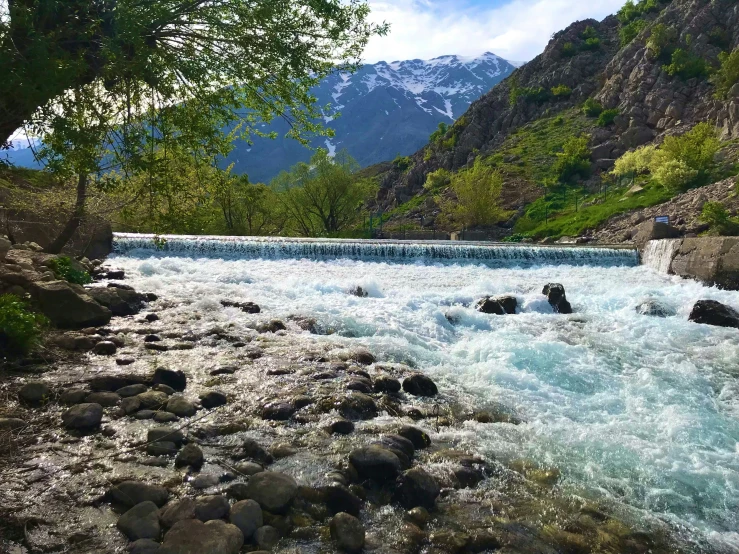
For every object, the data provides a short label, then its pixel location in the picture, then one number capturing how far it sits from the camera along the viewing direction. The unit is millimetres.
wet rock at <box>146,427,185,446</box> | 6004
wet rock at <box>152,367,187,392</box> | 7949
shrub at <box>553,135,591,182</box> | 74438
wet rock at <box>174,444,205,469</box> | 5473
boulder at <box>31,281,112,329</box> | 11344
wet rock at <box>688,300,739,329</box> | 15195
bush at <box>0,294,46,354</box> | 8414
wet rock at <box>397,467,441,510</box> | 5160
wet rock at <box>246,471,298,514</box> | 4793
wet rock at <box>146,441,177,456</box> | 5715
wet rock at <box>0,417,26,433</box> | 5863
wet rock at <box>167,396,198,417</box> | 6914
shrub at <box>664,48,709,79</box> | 78812
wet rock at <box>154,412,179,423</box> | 6652
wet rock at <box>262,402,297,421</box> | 7164
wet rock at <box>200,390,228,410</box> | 7319
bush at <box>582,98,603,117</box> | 91562
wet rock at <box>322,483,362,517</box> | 4960
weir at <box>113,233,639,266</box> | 27516
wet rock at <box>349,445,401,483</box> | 5566
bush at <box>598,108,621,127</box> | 84500
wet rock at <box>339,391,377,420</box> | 7441
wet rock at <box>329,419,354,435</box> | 6766
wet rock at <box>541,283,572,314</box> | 17094
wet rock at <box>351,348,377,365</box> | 10133
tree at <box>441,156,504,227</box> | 61375
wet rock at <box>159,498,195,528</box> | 4336
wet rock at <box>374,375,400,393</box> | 8531
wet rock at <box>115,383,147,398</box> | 7348
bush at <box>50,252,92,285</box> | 15312
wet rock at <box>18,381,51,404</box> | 6859
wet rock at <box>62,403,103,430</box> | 6227
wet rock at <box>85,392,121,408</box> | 7020
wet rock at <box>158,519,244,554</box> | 3883
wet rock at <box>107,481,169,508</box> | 4664
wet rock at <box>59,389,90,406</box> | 6934
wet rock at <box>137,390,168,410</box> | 7039
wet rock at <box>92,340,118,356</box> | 9723
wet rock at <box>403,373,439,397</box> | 8510
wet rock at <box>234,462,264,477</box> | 5438
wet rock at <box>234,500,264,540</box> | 4375
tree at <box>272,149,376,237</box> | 56438
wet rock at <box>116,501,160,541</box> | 4160
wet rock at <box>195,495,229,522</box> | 4414
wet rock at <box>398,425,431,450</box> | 6539
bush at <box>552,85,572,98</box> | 104875
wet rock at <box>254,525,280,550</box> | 4262
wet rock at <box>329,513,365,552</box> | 4344
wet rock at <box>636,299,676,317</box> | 16812
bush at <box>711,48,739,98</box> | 64750
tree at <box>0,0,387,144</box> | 4297
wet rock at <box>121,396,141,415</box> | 6820
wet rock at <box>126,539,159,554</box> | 3873
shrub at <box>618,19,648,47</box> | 103812
